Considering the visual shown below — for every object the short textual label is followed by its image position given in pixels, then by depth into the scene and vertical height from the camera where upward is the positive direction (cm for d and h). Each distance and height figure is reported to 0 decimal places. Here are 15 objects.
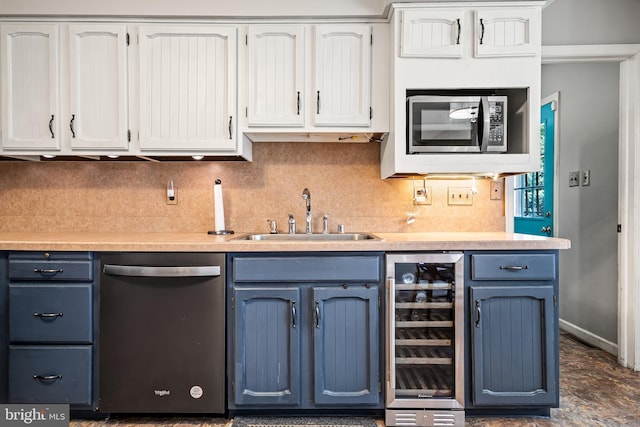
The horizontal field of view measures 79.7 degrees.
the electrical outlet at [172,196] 251 +9
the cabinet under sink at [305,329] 186 -58
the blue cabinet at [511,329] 187 -59
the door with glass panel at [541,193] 360 +18
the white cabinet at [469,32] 207 +96
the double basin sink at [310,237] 238 -17
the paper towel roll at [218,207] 239 +1
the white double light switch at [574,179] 323 +27
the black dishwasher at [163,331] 186 -59
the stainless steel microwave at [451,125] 209 +46
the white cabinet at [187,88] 215 +68
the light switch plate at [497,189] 252 +14
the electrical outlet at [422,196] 250 +9
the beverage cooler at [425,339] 187 -64
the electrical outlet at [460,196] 251 +9
